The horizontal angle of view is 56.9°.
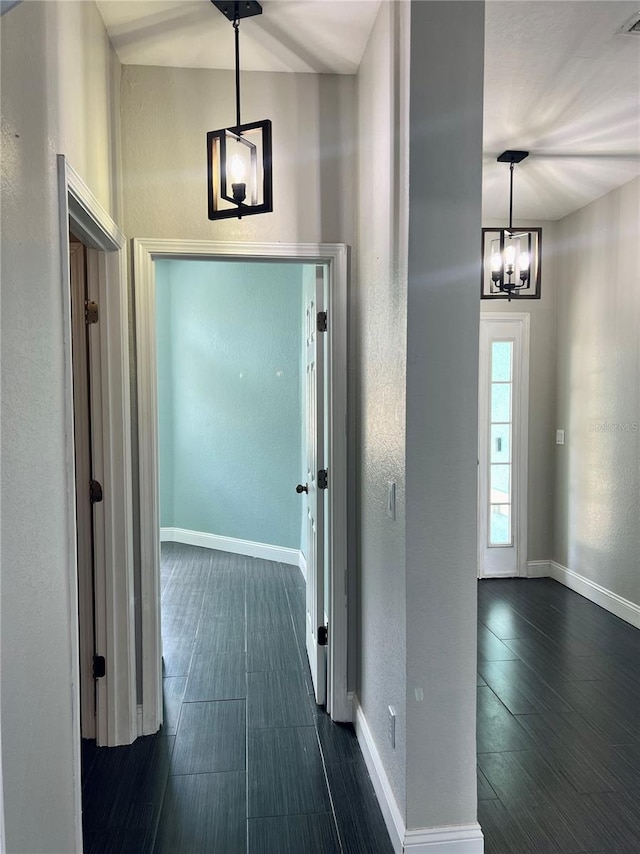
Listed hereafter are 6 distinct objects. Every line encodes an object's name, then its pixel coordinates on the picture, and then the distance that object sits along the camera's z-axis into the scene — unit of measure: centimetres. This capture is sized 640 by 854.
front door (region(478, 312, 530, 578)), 485
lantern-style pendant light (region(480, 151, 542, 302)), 325
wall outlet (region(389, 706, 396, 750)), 194
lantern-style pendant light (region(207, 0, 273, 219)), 195
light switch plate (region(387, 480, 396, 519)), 194
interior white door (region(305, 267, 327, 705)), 276
